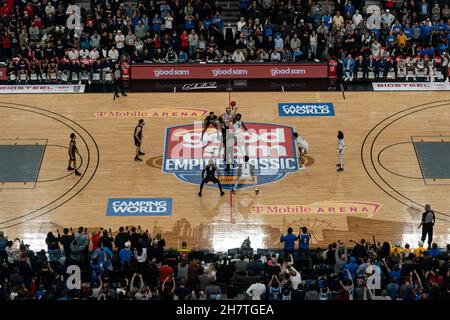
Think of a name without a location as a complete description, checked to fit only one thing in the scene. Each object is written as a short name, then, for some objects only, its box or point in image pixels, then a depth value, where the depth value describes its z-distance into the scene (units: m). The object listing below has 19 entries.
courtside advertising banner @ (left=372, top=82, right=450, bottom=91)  41.25
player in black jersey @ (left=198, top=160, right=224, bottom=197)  32.19
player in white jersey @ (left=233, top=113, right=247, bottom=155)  34.50
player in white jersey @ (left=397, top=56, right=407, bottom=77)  42.31
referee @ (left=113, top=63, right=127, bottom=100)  40.16
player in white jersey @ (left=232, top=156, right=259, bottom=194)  33.88
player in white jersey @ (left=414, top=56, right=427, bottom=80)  42.28
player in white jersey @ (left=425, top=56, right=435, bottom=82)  41.81
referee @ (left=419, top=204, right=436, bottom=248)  29.36
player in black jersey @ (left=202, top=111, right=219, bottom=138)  35.19
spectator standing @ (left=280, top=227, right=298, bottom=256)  28.70
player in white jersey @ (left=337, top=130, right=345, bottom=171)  33.81
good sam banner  41.59
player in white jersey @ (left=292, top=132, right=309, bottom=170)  34.84
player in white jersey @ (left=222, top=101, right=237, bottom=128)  34.92
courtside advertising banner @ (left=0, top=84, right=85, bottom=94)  41.12
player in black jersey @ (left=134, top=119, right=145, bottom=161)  34.78
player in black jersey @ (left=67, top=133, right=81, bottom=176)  33.94
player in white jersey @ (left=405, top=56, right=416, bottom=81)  42.22
